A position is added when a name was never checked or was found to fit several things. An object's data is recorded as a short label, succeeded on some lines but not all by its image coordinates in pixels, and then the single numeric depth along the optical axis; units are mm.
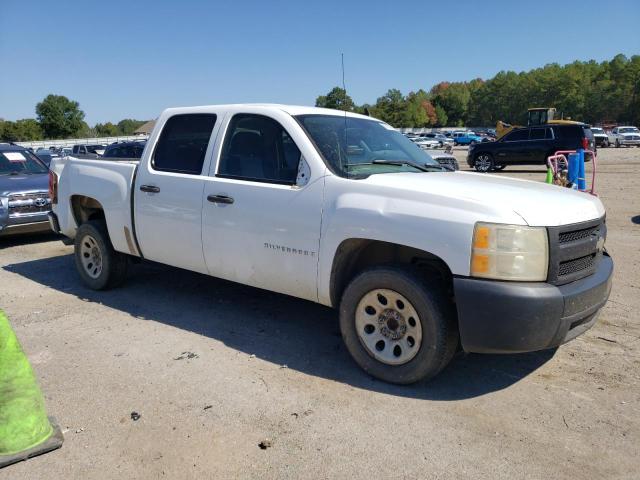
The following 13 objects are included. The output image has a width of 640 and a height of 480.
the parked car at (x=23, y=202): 8414
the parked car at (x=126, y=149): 15469
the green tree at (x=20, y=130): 91875
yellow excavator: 38750
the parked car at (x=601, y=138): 41050
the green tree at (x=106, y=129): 120656
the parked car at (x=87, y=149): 27145
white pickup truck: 3248
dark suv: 20547
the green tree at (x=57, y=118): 115750
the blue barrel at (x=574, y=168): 9473
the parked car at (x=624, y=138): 43156
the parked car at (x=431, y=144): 41856
